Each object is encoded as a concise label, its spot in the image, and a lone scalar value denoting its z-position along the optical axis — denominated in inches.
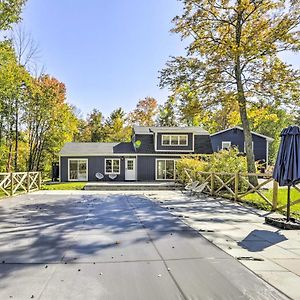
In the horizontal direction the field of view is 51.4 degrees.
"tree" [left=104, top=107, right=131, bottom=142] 1489.9
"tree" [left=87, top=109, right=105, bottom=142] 1476.4
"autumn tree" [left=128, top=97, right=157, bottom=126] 1589.6
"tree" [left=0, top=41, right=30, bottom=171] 581.8
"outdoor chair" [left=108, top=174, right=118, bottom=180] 939.6
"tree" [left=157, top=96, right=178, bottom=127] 1600.3
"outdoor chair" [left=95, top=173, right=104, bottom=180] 938.1
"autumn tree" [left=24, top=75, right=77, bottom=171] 962.1
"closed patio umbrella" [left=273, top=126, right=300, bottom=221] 252.4
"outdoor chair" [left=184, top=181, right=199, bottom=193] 553.6
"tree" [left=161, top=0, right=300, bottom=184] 576.1
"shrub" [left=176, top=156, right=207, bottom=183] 658.2
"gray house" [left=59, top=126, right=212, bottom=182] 944.9
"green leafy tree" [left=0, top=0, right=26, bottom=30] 538.3
